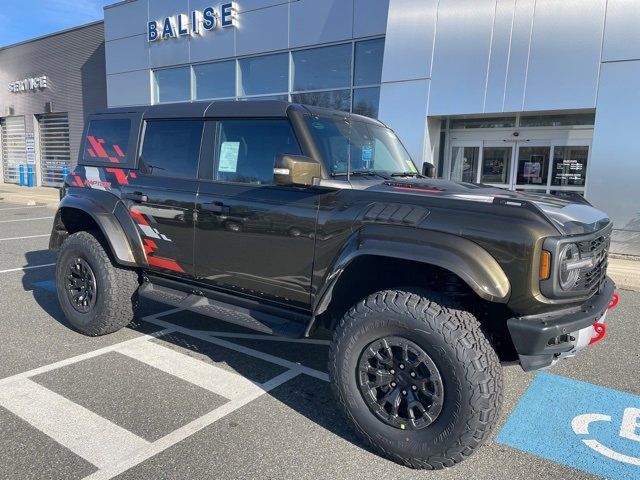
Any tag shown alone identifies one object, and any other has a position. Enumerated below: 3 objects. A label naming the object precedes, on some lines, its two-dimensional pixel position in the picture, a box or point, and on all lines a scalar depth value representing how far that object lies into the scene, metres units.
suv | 2.47
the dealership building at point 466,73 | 9.12
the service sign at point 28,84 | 22.31
